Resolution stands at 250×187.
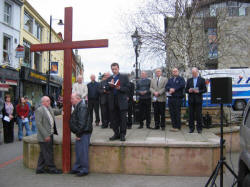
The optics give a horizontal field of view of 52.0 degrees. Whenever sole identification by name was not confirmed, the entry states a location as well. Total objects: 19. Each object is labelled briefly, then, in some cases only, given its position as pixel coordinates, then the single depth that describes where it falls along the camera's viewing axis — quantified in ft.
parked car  12.41
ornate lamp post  40.76
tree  41.83
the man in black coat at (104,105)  30.71
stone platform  18.84
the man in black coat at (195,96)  24.43
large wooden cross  19.95
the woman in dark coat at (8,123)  33.91
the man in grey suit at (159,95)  26.55
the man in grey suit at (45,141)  19.74
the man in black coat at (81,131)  18.94
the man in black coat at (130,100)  31.40
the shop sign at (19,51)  69.31
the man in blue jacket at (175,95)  25.46
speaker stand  14.67
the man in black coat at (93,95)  31.55
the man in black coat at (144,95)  27.99
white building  66.49
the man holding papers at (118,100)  20.71
